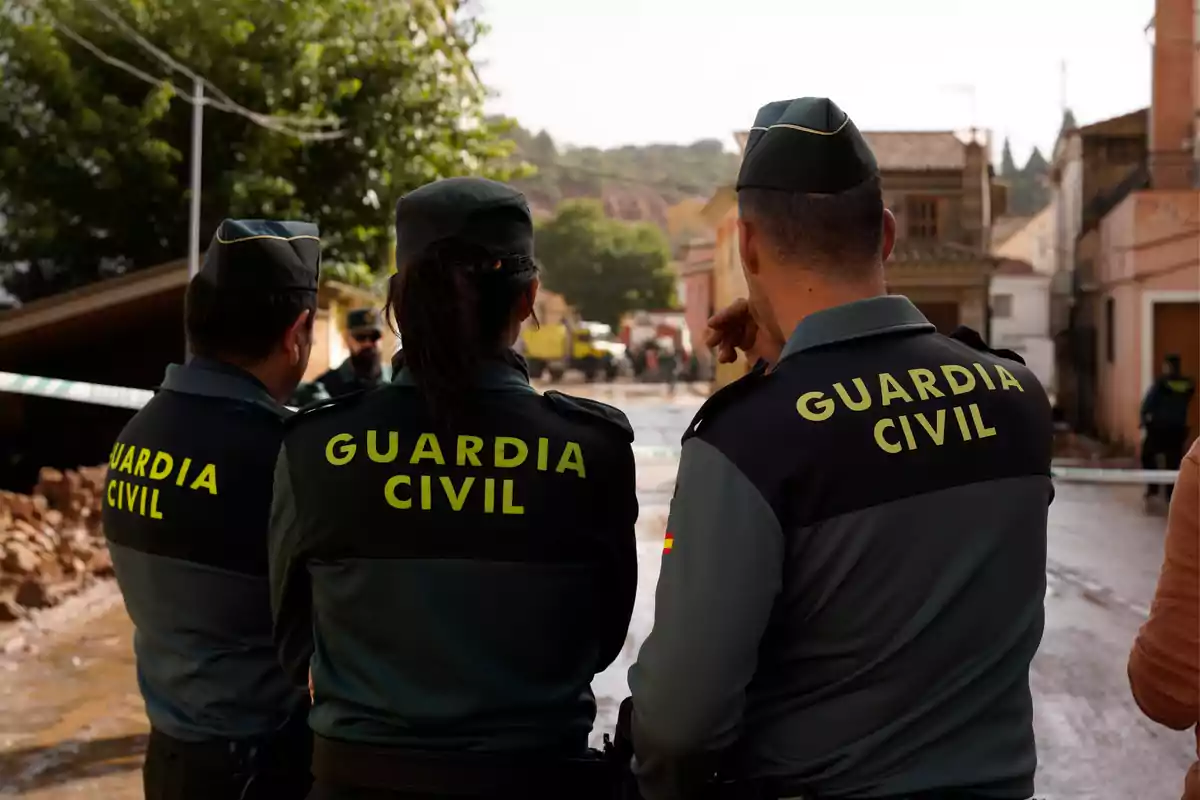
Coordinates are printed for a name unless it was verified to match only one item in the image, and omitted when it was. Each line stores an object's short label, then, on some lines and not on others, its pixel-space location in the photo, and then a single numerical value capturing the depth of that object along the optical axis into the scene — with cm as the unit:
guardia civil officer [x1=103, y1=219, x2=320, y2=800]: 251
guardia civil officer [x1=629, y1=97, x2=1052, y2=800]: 183
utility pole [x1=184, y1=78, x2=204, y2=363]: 1403
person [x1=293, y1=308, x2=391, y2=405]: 703
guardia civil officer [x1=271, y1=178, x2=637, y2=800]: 209
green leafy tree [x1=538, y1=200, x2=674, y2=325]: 8512
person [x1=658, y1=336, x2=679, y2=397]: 4791
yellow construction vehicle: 5356
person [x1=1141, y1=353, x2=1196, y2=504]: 1488
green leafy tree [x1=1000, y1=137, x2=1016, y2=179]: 12394
